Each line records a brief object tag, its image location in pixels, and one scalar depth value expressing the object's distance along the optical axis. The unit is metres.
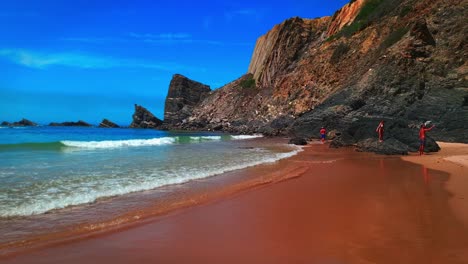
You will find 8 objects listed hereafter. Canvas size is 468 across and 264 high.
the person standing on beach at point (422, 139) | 17.75
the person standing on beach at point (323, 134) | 28.50
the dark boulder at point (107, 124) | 97.62
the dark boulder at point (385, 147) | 18.27
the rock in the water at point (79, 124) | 108.65
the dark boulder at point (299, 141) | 26.59
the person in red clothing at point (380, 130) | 20.62
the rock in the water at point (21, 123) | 107.88
